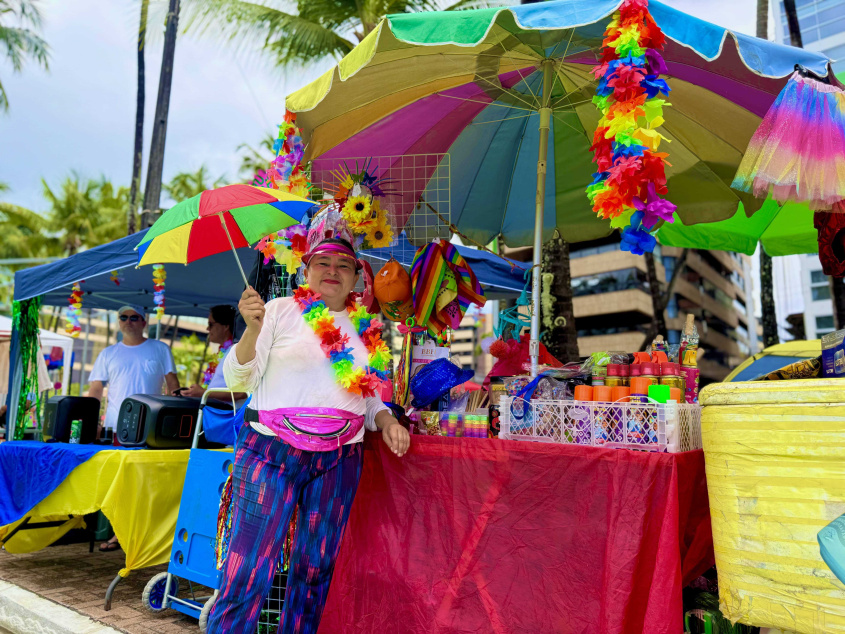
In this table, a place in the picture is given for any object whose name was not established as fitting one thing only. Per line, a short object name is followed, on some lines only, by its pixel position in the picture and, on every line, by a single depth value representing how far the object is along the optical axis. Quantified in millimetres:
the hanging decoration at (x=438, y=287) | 3352
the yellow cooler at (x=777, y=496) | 1639
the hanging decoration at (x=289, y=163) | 3549
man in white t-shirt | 5168
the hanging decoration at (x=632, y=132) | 2246
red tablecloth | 2070
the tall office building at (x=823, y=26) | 27062
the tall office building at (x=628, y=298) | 38406
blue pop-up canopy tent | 5215
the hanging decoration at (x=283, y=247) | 3288
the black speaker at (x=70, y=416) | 4520
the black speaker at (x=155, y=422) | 3852
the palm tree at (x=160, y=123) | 9258
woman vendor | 2424
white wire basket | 2164
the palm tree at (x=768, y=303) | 9961
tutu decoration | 2279
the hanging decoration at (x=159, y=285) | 6293
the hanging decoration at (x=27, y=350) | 6082
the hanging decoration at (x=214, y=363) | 4734
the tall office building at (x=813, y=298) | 32844
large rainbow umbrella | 2557
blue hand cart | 3270
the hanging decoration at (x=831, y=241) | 2762
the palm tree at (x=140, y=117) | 14055
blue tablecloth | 3930
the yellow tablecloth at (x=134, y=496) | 3549
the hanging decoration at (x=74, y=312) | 6562
